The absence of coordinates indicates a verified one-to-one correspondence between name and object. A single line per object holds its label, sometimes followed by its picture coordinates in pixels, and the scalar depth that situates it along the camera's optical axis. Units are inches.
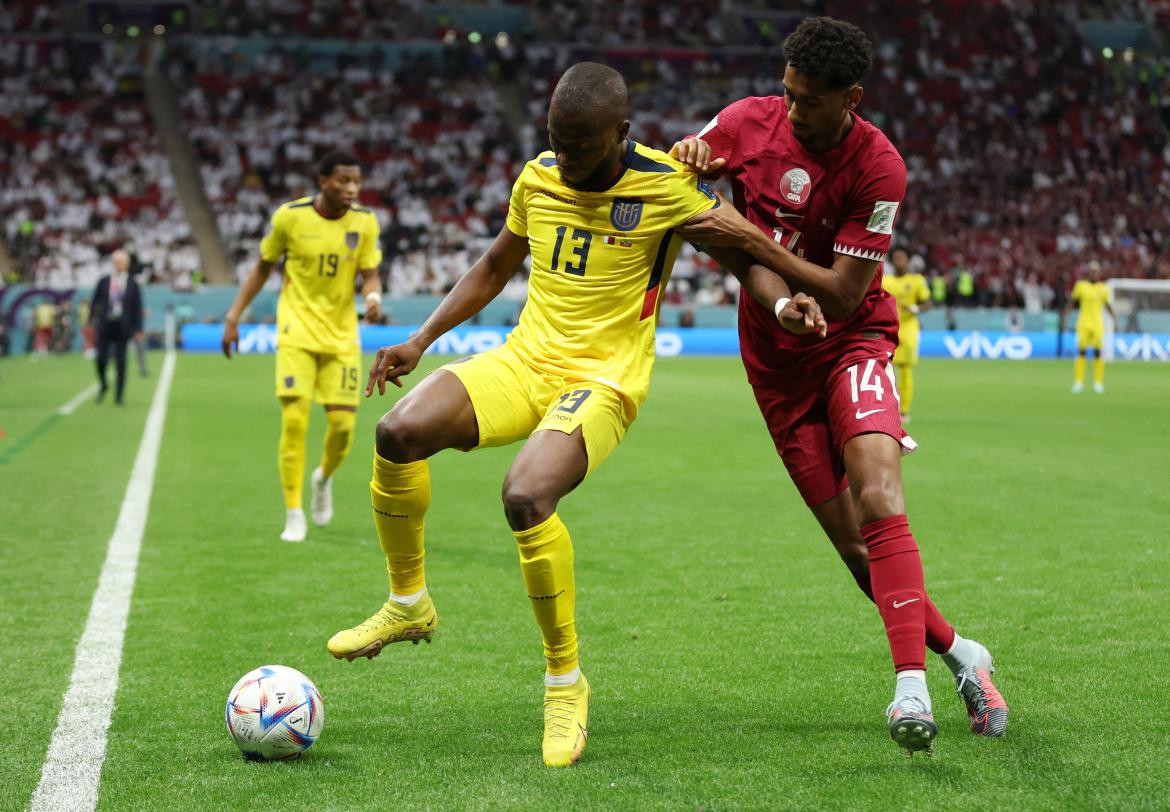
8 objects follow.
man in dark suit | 727.7
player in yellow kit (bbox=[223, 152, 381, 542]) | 338.3
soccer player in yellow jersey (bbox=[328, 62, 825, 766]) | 171.6
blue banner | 1232.2
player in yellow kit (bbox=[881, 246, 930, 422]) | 678.5
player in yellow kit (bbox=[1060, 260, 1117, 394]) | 920.3
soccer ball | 164.1
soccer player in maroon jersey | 170.2
